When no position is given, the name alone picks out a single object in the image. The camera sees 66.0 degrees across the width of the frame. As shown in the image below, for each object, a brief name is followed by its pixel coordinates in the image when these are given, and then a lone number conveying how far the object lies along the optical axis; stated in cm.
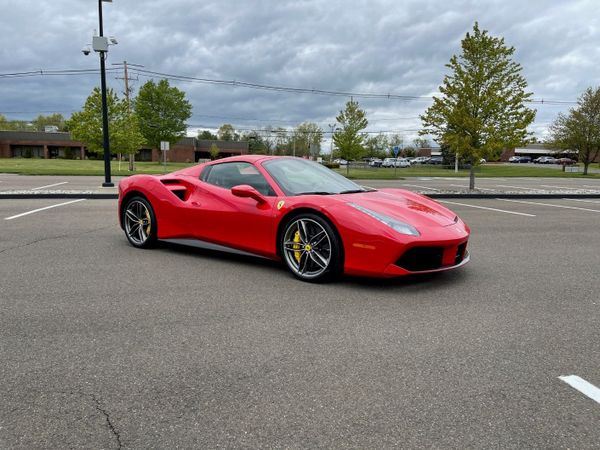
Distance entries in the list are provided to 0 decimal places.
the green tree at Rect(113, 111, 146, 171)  3876
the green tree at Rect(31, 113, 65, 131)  13675
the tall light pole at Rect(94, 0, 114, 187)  1492
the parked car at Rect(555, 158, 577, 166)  8081
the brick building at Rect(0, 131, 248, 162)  8144
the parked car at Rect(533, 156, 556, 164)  9459
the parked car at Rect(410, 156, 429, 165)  8698
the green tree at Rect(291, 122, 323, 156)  9869
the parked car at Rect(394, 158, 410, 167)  7675
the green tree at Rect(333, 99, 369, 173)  3731
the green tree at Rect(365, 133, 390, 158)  12625
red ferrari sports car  421
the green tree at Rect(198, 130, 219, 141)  12001
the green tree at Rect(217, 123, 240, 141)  12331
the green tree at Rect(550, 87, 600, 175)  4497
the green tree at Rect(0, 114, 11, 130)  11984
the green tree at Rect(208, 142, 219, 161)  8726
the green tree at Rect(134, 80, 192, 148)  5978
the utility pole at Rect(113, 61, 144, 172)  4179
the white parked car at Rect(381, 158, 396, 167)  7539
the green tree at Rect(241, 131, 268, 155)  10584
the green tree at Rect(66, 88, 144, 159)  3862
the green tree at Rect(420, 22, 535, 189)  1791
